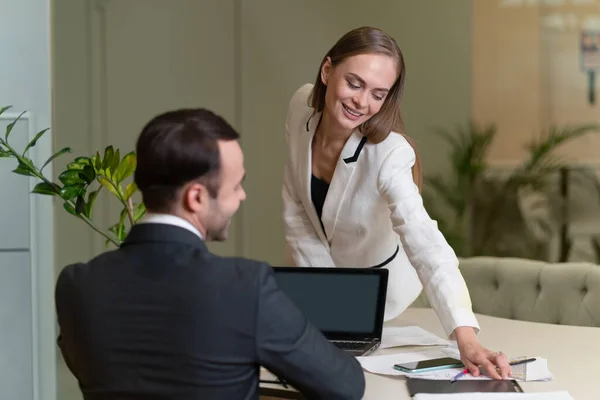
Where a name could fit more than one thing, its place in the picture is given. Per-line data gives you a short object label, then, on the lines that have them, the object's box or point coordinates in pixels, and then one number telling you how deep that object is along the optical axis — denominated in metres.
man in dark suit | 2.56
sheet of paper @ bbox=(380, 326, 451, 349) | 4.09
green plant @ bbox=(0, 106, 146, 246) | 4.42
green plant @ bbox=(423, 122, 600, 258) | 9.39
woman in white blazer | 3.84
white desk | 3.43
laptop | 4.03
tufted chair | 5.46
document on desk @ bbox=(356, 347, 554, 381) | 3.51
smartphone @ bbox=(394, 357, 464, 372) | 3.59
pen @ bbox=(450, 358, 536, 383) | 3.45
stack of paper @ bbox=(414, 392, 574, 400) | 3.22
